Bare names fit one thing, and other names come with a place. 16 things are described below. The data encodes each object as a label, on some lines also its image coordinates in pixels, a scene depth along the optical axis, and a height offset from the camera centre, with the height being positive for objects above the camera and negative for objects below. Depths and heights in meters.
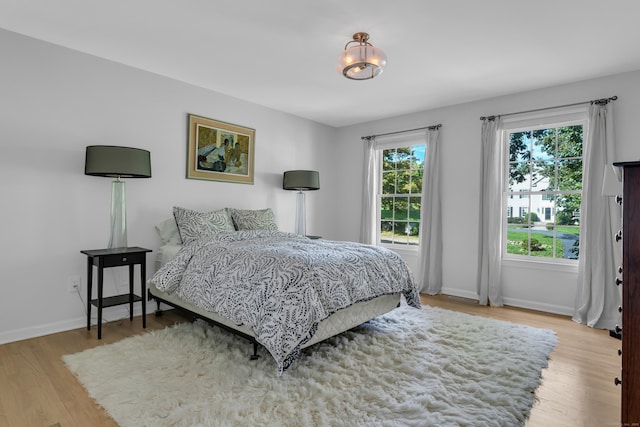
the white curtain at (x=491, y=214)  4.00 +0.07
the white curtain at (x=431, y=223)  4.47 -0.07
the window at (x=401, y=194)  4.90 +0.35
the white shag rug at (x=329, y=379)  1.73 -1.02
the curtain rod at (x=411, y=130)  4.50 +1.26
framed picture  3.84 +0.76
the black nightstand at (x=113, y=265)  2.76 -0.46
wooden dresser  1.39 -0.30
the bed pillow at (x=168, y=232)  3.50 -0.21
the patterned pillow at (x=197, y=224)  3.36 -0.11
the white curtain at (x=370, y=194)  5.21 +0.36
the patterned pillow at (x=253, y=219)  3.84 -0.06
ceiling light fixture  2.50 +1.18
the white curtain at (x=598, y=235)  3.27 -0.13
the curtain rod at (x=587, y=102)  3.33 +1.24
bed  2.12 -0.51
